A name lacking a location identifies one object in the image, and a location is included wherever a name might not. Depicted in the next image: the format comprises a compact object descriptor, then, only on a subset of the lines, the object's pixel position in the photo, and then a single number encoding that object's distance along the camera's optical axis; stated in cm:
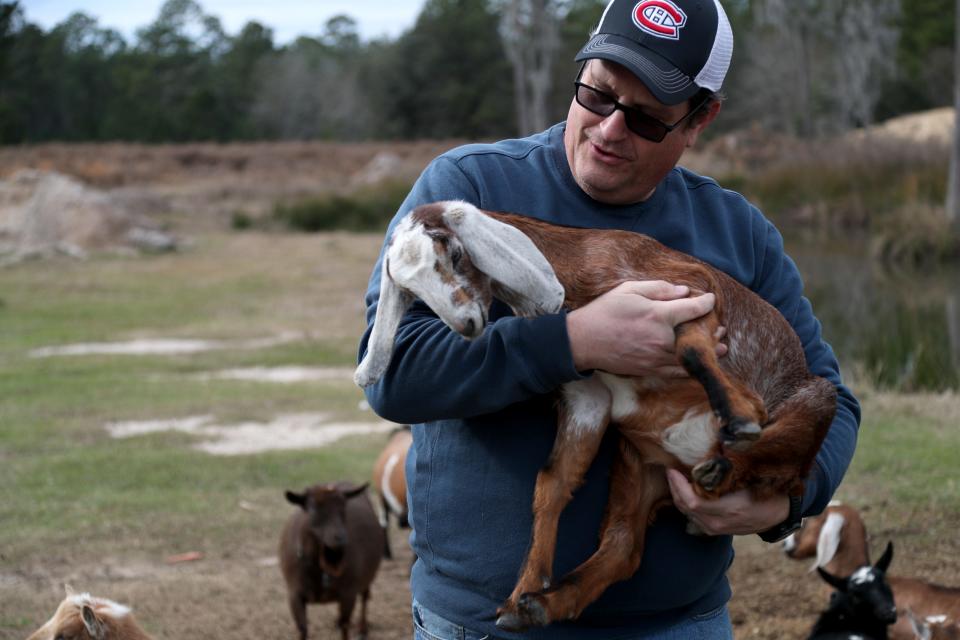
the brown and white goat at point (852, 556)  506
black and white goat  484
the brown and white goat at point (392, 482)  711
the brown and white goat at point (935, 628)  470
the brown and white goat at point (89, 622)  452
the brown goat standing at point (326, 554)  607
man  253
